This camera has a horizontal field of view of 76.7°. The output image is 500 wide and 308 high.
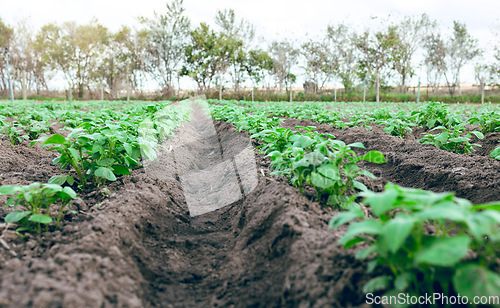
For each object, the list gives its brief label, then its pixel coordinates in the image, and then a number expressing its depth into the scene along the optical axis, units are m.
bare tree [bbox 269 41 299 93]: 39.96
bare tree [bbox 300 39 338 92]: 38.12
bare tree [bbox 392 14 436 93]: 34.32
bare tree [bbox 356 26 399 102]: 29.88
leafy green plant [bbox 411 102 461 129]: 5.16
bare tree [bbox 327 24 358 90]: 36.03
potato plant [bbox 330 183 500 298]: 0.99
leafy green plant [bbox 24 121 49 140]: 5.27
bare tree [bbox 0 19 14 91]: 37.22
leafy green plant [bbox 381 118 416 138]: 5.35
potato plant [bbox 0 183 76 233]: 1.75
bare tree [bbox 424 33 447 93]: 37.12
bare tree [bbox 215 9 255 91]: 37.72
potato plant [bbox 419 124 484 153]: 3.97
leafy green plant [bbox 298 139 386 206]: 2.00
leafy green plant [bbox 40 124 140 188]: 2.58
